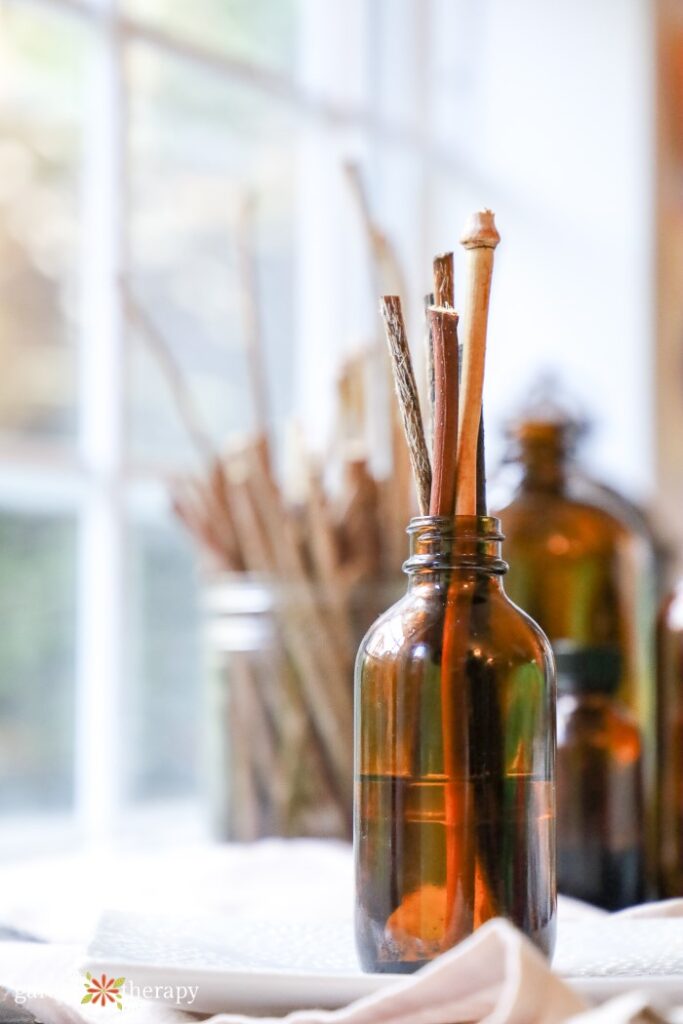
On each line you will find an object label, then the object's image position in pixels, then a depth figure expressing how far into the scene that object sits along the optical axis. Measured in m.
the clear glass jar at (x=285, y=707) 0.81
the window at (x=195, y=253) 1.01
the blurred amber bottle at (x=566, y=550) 0.80
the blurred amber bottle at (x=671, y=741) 0.69
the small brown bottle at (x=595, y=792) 0.69
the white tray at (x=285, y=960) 0.53
